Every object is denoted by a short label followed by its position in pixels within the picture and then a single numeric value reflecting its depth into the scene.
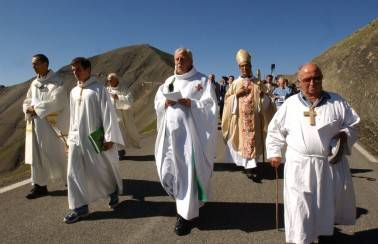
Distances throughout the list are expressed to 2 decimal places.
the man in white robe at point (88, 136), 5.12
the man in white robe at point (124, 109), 10.03
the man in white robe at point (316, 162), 3.82
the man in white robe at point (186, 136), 4.71
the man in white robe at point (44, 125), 6.05
